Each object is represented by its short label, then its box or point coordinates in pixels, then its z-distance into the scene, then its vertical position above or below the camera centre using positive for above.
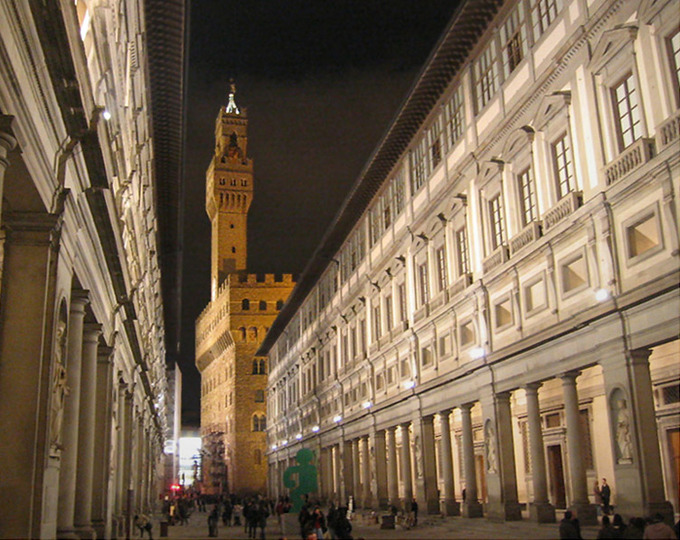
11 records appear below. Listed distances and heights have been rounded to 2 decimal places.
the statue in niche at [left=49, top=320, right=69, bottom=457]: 16.00 +1.96
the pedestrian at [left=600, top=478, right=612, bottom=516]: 23.45 -0.90
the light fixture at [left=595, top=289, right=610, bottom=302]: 19.94 +4.18
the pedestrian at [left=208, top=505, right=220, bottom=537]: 33.81 -1.69
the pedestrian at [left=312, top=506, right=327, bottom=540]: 19.03 -1.13
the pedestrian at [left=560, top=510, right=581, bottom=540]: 14.48 -1.08
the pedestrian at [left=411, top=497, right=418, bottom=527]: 30.44 -1.41
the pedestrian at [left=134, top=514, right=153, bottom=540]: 29.25 -1.45
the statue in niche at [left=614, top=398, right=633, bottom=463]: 19.02 +0.77
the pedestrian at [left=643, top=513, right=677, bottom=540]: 13.05 -1.10
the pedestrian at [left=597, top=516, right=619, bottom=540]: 13.42 -1.11
